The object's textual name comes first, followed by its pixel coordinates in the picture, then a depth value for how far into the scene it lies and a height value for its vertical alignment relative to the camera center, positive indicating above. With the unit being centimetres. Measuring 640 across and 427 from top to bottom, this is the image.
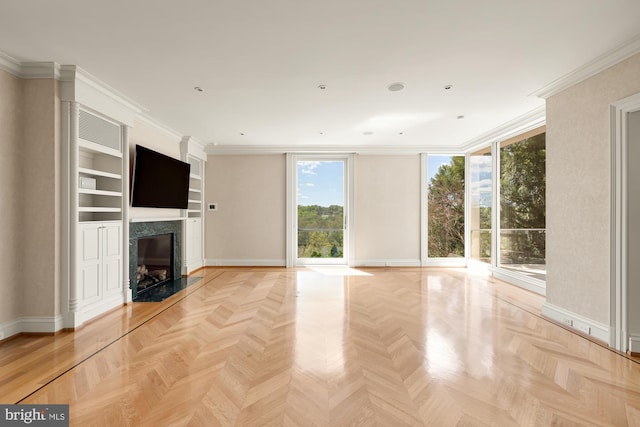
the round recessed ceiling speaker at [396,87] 353 +148
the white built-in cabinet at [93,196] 324 +22
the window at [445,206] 702 +17
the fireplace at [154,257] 452 -75
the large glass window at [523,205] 464 +14
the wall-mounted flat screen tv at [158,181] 435 +51
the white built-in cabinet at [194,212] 600 +3
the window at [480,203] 610 +22
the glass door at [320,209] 705 +10
